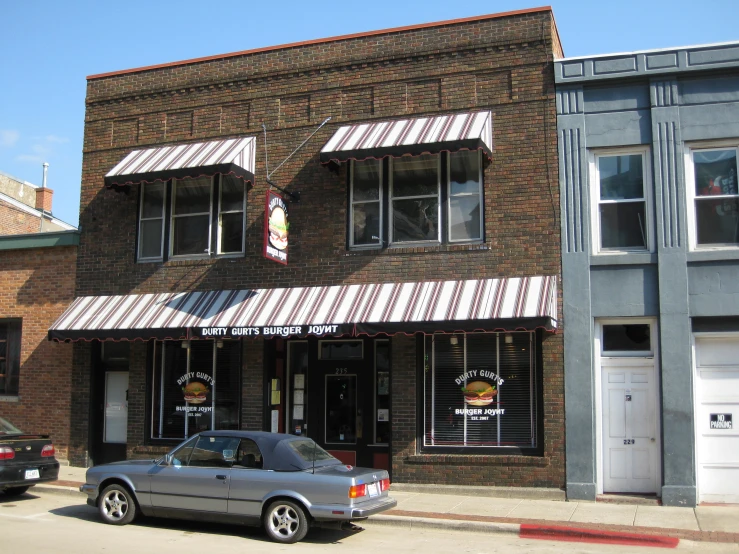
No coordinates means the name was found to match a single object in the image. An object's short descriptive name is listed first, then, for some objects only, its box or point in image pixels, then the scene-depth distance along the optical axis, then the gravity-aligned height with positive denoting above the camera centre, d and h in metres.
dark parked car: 12.42 -1.28
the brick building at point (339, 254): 13.66 +2.44
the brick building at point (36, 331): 16.67 +1.10
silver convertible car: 10.02 -1.39
